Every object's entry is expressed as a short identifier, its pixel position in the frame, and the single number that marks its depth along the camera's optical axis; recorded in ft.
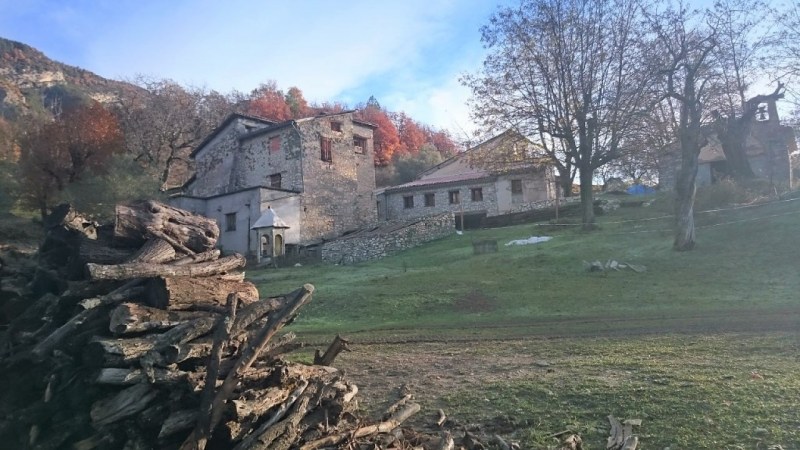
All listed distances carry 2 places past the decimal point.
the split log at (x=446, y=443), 20.03
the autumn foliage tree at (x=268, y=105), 197.06
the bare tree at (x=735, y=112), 99.45
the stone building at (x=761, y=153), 137.90
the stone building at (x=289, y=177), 118.93
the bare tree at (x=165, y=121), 153.69
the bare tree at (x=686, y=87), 75.61
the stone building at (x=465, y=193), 138.21
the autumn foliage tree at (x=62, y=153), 105.50
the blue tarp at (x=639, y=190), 157.58
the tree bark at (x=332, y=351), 23.95
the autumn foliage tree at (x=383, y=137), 211.41
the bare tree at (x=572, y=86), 95.14
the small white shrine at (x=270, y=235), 101.45
